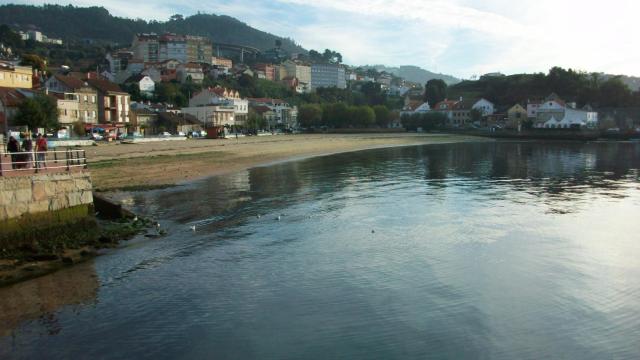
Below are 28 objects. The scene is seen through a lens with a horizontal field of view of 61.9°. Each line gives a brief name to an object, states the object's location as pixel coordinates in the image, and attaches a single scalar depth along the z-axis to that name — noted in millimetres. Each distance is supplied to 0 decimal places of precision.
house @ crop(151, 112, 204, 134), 89375
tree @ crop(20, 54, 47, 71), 101750
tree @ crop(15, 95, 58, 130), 55375
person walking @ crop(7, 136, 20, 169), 18734
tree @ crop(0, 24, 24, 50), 161450
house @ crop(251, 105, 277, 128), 130375
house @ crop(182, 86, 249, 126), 106438
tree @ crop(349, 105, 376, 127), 137750
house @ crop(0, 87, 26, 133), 55156
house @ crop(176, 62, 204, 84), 146375
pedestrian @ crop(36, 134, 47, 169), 18719
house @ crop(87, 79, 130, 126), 78000
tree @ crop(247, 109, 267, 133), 114750
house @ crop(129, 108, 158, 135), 84738
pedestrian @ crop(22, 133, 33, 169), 16495
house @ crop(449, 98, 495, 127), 145375
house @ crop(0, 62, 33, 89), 67062
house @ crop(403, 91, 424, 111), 155750
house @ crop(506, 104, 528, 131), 127981
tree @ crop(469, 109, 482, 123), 142375
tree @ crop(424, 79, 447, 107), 169875
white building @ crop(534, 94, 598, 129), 117688
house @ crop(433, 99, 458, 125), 145875
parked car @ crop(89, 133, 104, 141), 65462
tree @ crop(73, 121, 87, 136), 67500
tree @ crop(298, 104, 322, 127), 134125
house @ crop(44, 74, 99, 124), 71819
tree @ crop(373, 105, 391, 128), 145750
